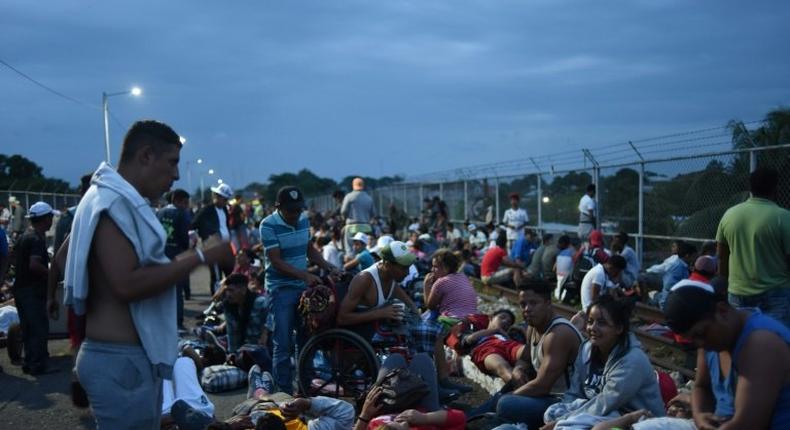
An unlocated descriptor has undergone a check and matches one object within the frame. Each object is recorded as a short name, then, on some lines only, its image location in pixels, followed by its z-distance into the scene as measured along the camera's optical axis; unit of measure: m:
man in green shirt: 6.30
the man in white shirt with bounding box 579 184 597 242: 16.58
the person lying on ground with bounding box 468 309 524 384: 7.06
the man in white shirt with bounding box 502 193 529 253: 19.39
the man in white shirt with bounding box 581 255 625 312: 9.59
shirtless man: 2.78
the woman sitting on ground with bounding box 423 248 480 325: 8.47
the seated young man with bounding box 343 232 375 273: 11.28
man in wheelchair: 6.61
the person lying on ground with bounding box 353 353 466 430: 5.25
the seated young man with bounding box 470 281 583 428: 5.60
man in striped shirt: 6.81
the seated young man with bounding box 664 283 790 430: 3.29
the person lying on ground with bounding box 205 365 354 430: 5.28
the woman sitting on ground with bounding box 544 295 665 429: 4.80
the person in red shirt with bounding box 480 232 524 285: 14.57
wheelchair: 6.58
